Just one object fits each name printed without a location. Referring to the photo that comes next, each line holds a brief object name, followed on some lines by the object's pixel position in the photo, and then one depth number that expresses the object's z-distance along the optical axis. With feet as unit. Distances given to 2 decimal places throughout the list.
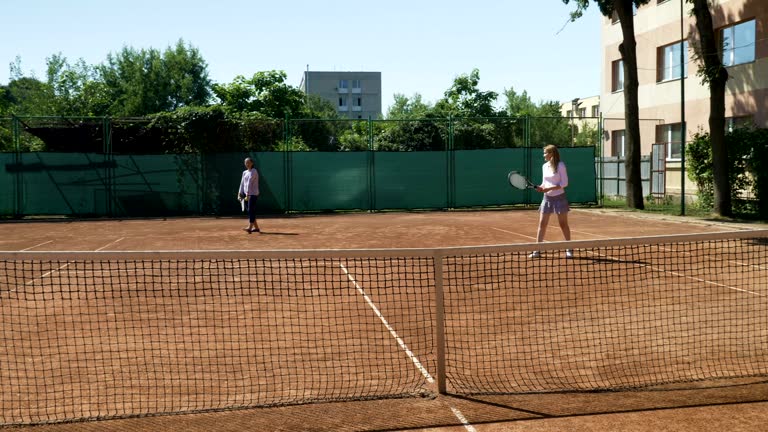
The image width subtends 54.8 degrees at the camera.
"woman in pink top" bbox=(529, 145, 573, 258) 37.27
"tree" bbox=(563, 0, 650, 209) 75.46
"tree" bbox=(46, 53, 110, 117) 194.90
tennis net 17.42
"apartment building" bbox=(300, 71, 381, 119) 395.75
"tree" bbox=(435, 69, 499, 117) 203.92
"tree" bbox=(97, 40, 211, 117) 220.02
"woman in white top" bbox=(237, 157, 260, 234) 55.34
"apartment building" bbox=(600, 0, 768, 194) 74.69
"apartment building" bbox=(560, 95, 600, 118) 254.63
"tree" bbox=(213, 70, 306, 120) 188.34
